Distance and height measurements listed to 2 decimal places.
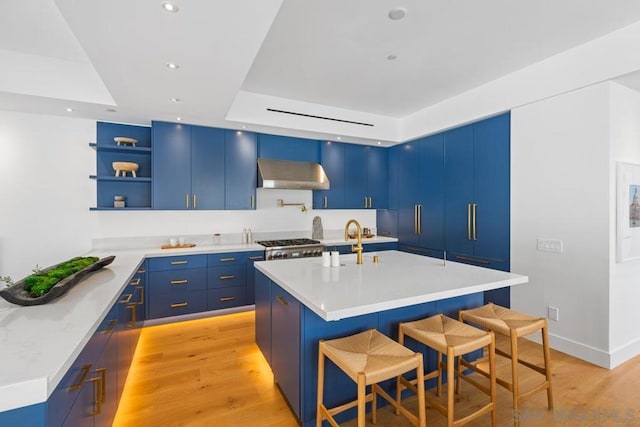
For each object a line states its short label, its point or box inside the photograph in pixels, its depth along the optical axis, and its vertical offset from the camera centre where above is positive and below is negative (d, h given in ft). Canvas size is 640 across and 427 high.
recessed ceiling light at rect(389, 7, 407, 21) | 6.94 +4.76
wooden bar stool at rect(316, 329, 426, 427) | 4.49 -2.38
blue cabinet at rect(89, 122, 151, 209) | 11.78 +2.00
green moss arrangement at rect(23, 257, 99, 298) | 5.15 -1.23
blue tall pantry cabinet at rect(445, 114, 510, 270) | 10.96 +0.84
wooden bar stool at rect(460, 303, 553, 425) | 5.93 -2.35
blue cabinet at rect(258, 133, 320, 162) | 13.82 +3.13
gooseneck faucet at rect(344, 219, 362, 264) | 8.03 -1.04
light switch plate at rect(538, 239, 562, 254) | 9.37 -1.03
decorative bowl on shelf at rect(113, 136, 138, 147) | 11.59 +2.85
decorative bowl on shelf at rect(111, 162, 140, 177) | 11.56 +1.82
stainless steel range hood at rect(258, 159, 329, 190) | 13.17 +1.76
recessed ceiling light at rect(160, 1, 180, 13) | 5.14 +3.62
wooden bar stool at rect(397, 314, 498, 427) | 5.13 -2.34
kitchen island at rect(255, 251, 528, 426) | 5.28 -1.64
